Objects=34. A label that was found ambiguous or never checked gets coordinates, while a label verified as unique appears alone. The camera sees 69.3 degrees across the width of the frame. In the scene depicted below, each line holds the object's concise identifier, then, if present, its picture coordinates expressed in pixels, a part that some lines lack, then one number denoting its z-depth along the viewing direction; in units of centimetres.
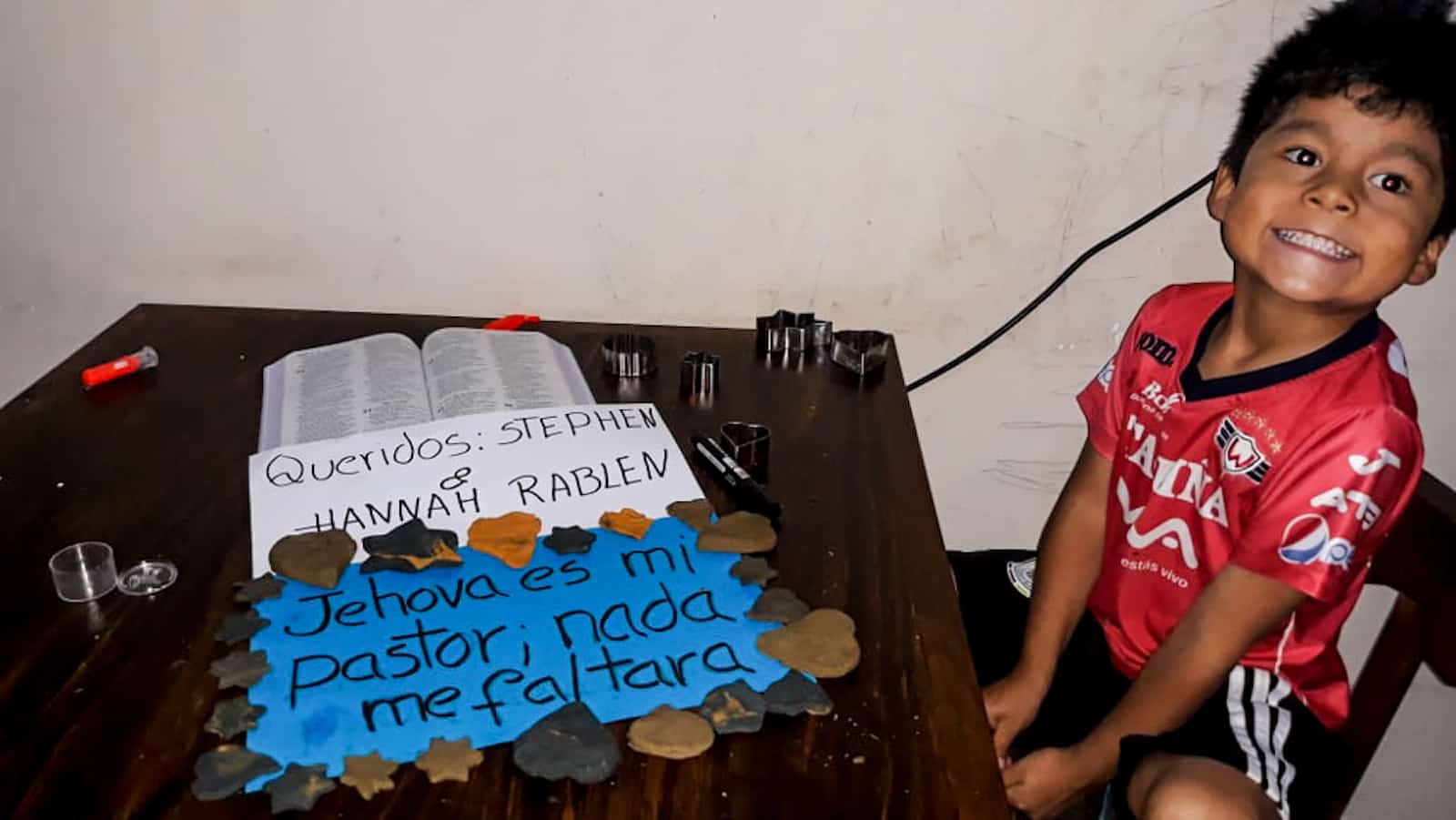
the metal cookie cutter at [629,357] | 94
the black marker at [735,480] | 72
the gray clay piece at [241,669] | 54
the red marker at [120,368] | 87
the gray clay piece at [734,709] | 52
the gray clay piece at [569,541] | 66
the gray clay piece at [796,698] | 53
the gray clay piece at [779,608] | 60
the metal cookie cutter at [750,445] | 79
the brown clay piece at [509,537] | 65
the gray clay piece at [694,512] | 69
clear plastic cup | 60
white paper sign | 70
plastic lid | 61
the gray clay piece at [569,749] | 49
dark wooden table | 48
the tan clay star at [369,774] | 48
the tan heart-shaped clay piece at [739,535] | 67
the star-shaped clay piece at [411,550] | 64
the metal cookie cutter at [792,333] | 102
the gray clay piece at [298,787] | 46
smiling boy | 76
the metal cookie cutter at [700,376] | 92
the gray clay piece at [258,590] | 60
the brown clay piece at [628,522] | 68
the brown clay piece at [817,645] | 57
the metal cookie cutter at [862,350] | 97
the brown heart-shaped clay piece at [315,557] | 62
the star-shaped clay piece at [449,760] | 48
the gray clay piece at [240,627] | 57
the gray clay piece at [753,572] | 64
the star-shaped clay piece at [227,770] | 47
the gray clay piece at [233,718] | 50
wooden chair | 76
